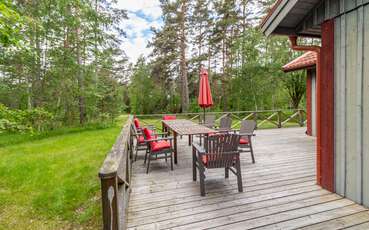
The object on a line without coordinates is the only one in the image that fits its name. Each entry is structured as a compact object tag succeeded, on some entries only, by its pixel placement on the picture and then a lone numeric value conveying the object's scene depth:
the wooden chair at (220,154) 2.93
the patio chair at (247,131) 4.49
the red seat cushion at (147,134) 4.14
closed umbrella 5.64
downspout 3.10
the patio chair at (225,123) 5.91
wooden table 3.98
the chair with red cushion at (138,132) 4.98
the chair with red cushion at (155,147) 4.01
